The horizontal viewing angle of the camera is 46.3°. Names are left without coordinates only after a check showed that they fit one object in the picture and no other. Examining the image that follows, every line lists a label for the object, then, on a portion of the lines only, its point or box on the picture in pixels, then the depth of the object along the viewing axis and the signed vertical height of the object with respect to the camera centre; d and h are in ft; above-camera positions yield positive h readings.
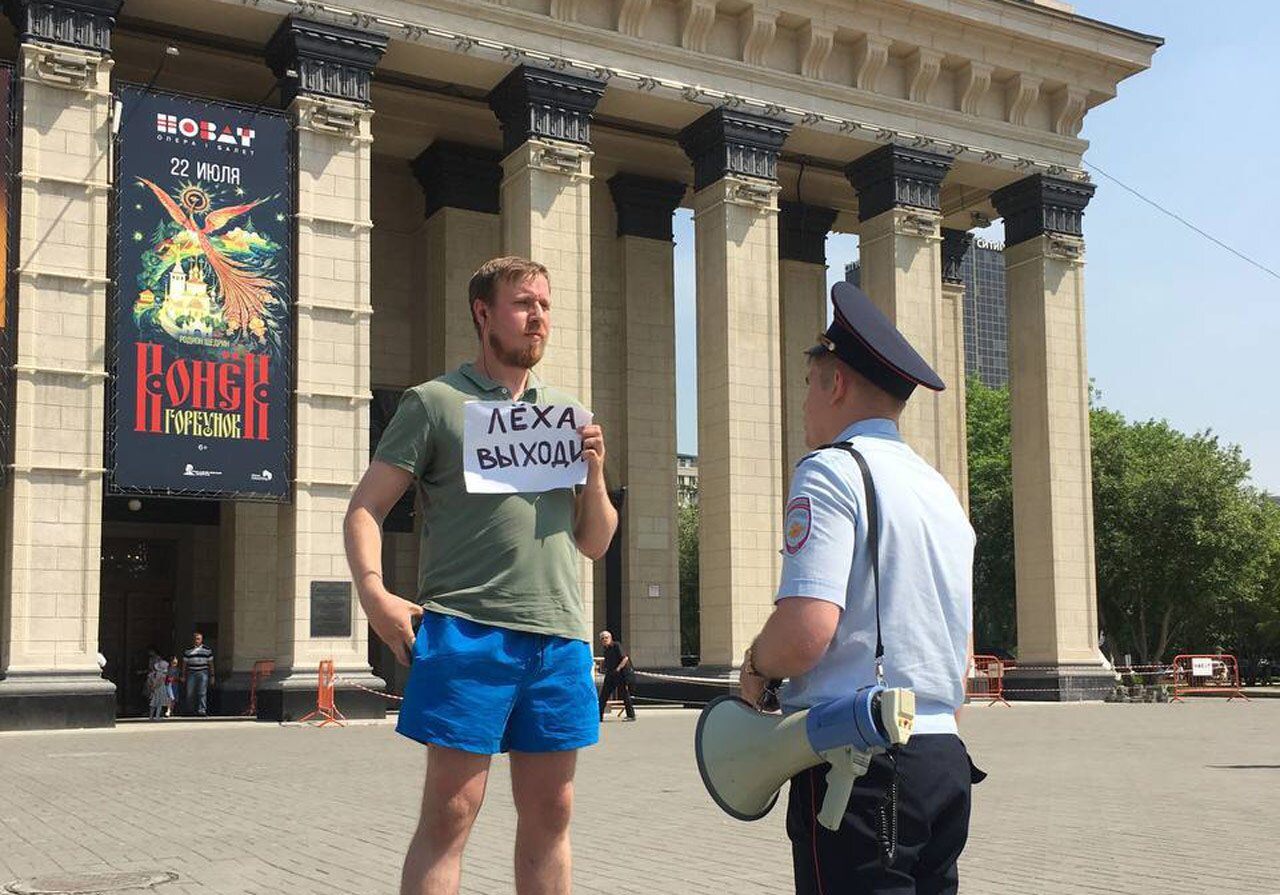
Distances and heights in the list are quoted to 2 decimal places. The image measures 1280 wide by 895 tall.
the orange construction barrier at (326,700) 82.02 -6.85
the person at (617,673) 87.76 -5.86
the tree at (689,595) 282.15 -4.14
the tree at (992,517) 189.06 +6.86
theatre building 80.59 +20.47
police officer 11.30 -0.35
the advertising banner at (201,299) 81.61 +15.44
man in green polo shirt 15.26 -0.37
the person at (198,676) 95.76 -6.48
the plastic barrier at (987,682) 113.70 -8.70
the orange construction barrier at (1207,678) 140.15 -10.81
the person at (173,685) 97.64 -7.33
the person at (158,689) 95.71 -7.28
